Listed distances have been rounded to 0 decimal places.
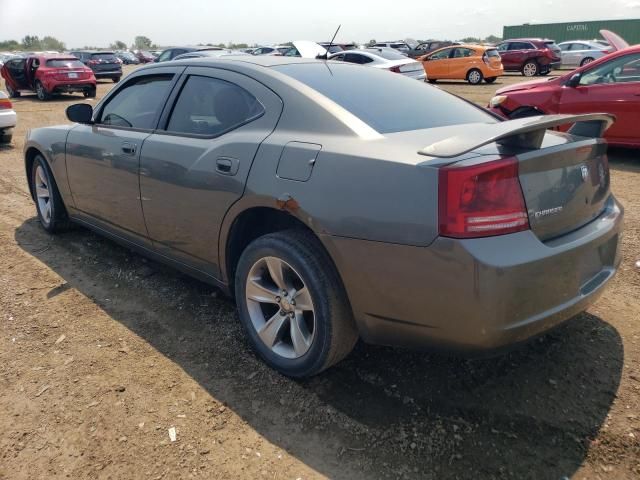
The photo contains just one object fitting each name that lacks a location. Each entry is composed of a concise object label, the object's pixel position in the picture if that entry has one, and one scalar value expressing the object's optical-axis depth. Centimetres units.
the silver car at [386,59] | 1592
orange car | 2083
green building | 4162
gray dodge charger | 214
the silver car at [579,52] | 2514
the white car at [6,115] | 984
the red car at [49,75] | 1731
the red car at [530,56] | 2350
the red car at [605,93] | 714
